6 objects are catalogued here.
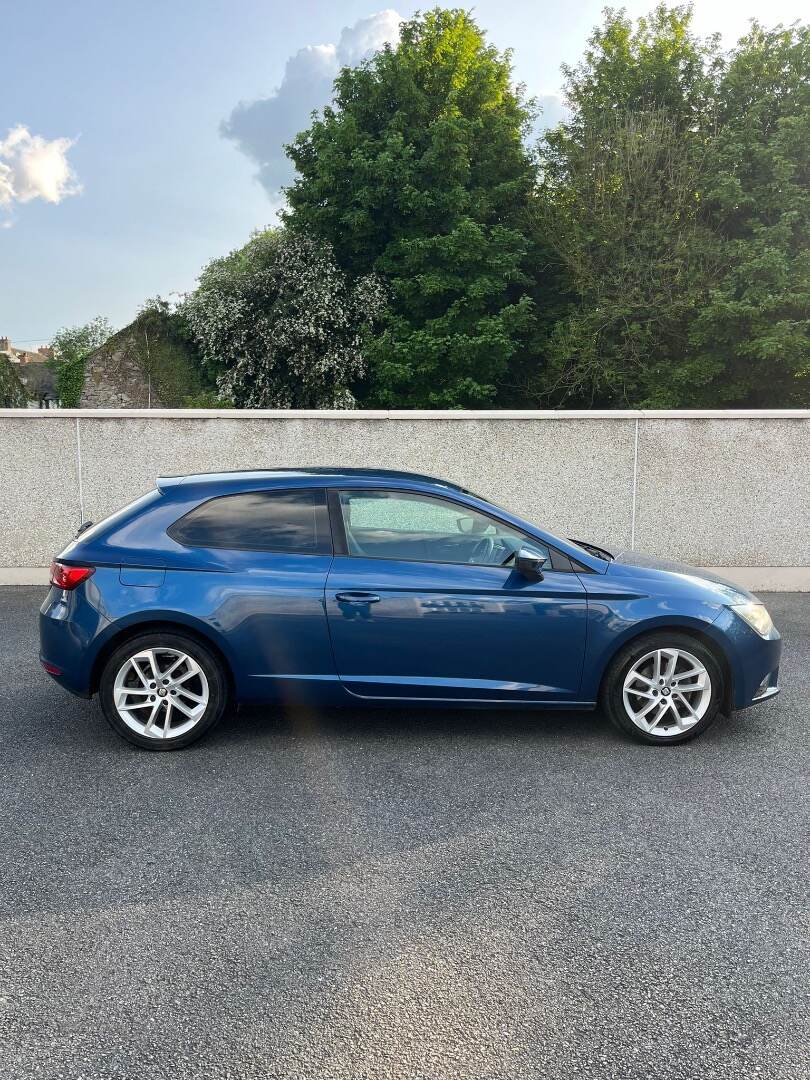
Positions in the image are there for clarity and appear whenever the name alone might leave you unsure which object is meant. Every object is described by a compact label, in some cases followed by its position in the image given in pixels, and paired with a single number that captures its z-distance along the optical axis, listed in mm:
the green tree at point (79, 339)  94188
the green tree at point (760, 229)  22266
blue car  4352
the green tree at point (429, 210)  24141
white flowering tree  23922
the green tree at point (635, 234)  23703
